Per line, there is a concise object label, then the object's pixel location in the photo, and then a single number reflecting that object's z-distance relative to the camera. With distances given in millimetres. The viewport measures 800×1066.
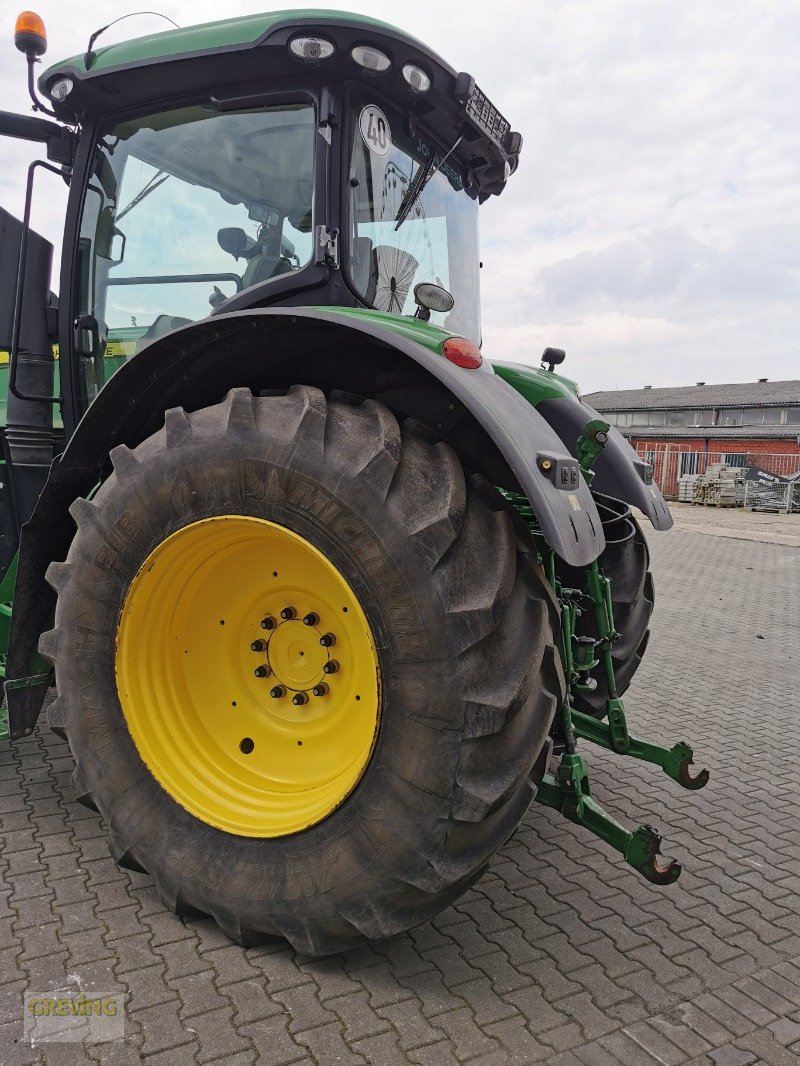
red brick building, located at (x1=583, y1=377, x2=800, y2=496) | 29328
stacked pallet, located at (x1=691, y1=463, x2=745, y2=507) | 23453
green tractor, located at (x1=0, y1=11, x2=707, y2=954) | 1957
